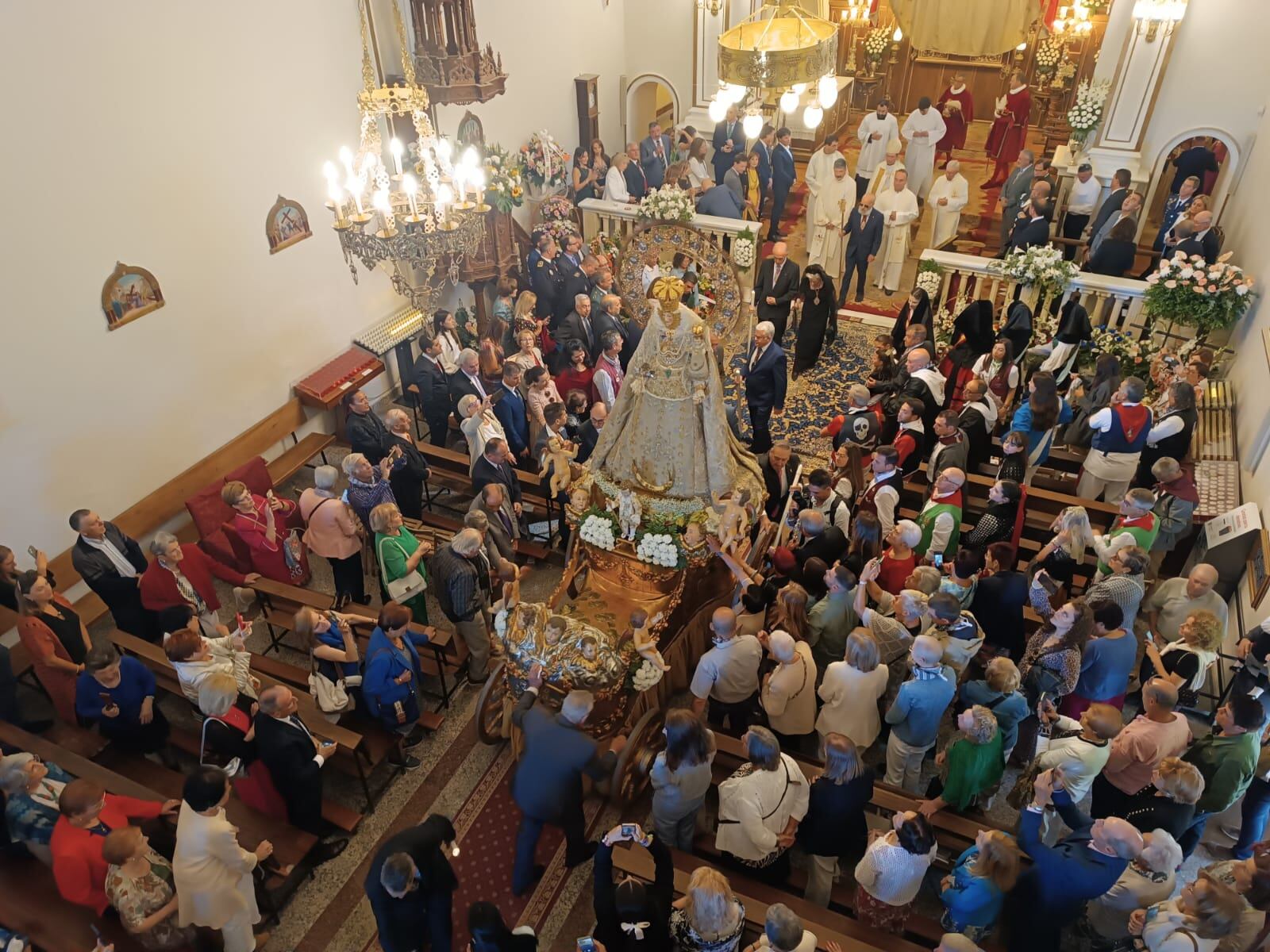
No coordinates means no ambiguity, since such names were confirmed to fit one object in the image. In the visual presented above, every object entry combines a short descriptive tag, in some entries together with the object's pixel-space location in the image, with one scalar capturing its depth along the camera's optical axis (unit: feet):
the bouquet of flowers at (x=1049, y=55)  57.57
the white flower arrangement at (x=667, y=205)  38.11
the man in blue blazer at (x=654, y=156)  44.52
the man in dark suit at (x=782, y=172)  45.44
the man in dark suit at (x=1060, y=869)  13.89
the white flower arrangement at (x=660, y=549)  20.90
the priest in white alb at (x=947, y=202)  41.75
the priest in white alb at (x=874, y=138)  46.19
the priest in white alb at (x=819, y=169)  41.98
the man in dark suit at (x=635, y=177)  43.47
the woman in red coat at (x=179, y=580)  20.94
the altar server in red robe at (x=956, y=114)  52.90
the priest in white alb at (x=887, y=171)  41.27
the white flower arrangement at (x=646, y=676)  19.47
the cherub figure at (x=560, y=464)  23.09
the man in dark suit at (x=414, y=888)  13.76
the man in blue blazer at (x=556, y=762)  16.29
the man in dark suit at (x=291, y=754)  16.70
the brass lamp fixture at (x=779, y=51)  19.49
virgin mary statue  18.88
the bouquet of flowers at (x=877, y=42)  59.31
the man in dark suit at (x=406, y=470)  25.11
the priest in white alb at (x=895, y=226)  40.27
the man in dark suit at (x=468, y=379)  27.91
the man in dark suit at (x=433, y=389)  29.19
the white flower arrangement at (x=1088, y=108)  42.29
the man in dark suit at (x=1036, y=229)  36.99
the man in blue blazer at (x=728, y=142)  45.68
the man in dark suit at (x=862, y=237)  38.52
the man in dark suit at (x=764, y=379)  28.45
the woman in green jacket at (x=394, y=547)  21.24
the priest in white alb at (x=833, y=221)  41.39
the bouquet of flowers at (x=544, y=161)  41.47
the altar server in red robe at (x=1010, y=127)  51.26
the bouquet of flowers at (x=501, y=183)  36.45
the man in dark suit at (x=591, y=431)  26.17
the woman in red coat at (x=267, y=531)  22.89
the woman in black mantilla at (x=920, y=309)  31.09
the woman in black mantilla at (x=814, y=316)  34.18
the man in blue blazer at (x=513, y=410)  26.94
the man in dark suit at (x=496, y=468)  24.57
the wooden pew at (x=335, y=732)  19.44
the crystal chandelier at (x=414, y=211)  22.26
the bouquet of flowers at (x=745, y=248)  36.88
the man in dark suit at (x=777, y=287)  34.83
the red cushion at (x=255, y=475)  26.89
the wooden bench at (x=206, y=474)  24.64
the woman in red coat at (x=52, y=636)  19.65
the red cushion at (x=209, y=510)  24.99
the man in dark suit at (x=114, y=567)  21.21
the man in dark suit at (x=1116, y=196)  36.94
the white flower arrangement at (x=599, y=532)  21.61
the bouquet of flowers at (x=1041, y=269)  32.81
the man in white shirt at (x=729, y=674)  18.29
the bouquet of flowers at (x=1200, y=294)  29.55
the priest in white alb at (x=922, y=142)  45.80
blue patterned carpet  32.42
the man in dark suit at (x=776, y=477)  23.76
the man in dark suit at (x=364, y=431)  25.53
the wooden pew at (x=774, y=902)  15.55
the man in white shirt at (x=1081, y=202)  40.18
